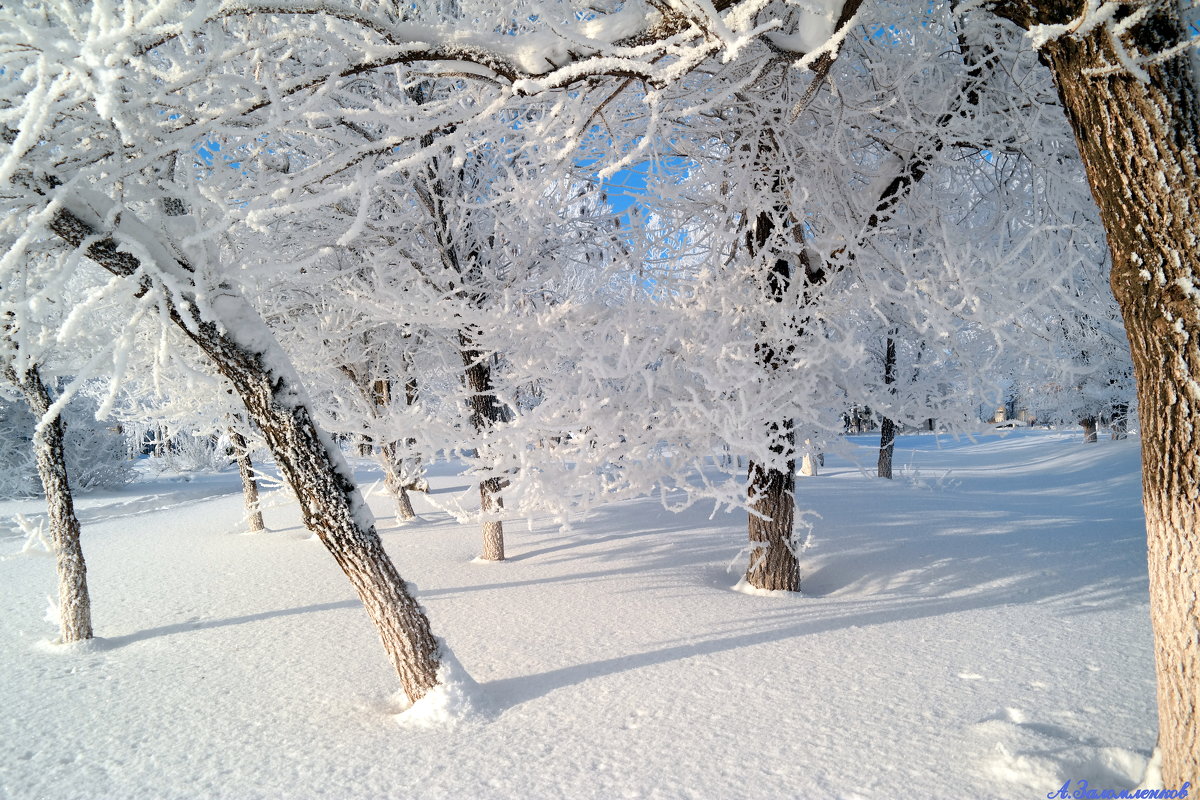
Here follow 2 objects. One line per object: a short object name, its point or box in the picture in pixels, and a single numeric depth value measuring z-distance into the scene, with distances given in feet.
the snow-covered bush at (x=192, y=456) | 86.33
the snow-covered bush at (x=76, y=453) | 58.85
